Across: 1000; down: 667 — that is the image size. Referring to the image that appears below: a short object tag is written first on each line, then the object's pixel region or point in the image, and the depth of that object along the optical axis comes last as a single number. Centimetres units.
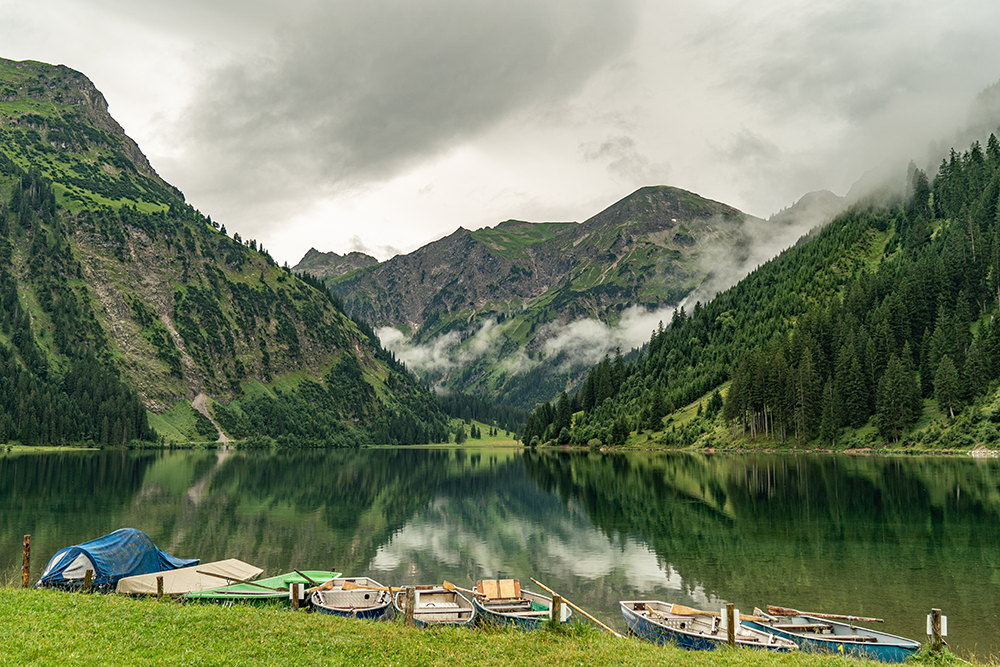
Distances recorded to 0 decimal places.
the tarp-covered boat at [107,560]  3609
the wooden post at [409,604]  2886
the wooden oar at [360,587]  3616
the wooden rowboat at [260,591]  3434
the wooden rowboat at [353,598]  3231
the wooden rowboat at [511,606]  3059
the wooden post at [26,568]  3490
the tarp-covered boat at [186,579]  3597
